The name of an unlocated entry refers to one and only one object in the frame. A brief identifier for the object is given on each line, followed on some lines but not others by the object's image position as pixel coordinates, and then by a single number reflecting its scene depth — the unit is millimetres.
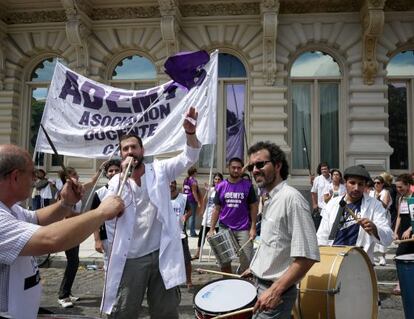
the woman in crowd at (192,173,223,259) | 8459
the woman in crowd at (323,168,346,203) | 10383
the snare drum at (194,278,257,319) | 3119
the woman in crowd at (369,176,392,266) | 9783
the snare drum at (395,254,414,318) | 4867
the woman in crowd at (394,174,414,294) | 8039
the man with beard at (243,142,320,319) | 2812
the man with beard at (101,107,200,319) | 3604
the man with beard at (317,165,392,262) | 4383
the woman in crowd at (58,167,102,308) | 6473
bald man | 1983
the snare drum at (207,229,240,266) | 6656
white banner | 6840
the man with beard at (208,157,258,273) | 7184
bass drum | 3395
